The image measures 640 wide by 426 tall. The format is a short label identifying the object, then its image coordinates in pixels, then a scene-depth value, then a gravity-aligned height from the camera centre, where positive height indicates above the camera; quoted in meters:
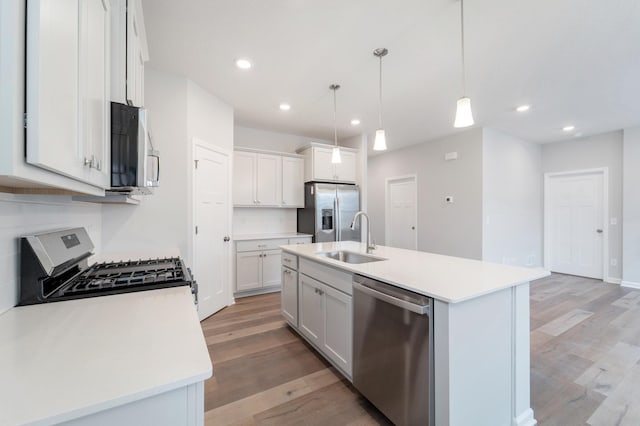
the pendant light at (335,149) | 2.93 +0.69
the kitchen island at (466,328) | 1.29 -0.64
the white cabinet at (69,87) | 0.59 +0.35
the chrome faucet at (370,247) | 2.46 -0.34
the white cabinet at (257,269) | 3.90 -0.85
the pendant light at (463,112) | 1.88 +0.71
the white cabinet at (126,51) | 1.19 +0.80
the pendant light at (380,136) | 2.42 +0.72
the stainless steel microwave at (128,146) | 1.12 +0.28
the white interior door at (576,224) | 4.95 -0.20
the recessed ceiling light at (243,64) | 2.60 +1.47
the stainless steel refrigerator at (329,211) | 4.45 +0.03
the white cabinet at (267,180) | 4.22 +0.55
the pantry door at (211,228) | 3.08 -0.19
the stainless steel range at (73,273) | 1.16 -0.34
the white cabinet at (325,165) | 4.58 +0.84
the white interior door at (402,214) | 5.78 -0.02
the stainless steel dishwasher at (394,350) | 1.35 -0.78
